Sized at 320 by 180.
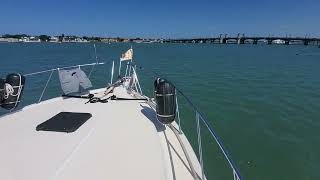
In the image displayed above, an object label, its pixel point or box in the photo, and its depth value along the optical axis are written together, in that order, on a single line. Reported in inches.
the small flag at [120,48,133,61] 202.7
